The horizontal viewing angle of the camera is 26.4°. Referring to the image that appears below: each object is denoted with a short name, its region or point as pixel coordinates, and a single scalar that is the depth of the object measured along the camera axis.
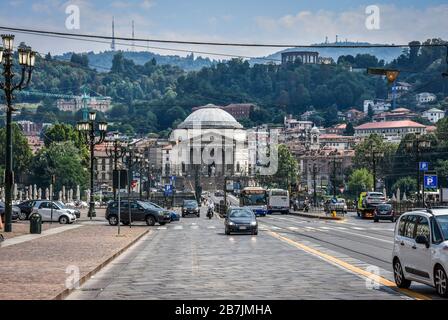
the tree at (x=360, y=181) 180.62
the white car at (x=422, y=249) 17.15
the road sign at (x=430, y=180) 78.44
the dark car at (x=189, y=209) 89.73
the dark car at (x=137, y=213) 59.06
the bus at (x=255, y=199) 95.62
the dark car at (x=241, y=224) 45.44
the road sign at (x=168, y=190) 132.12
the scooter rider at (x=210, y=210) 81.38
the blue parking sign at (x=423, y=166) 90.67
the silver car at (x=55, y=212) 60.84
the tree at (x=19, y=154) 162.00
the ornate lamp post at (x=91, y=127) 66.04
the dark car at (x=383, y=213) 72.39
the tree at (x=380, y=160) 183.12
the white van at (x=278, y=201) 104.12
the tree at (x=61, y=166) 142.62
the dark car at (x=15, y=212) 61.53
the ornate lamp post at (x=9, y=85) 38.94
